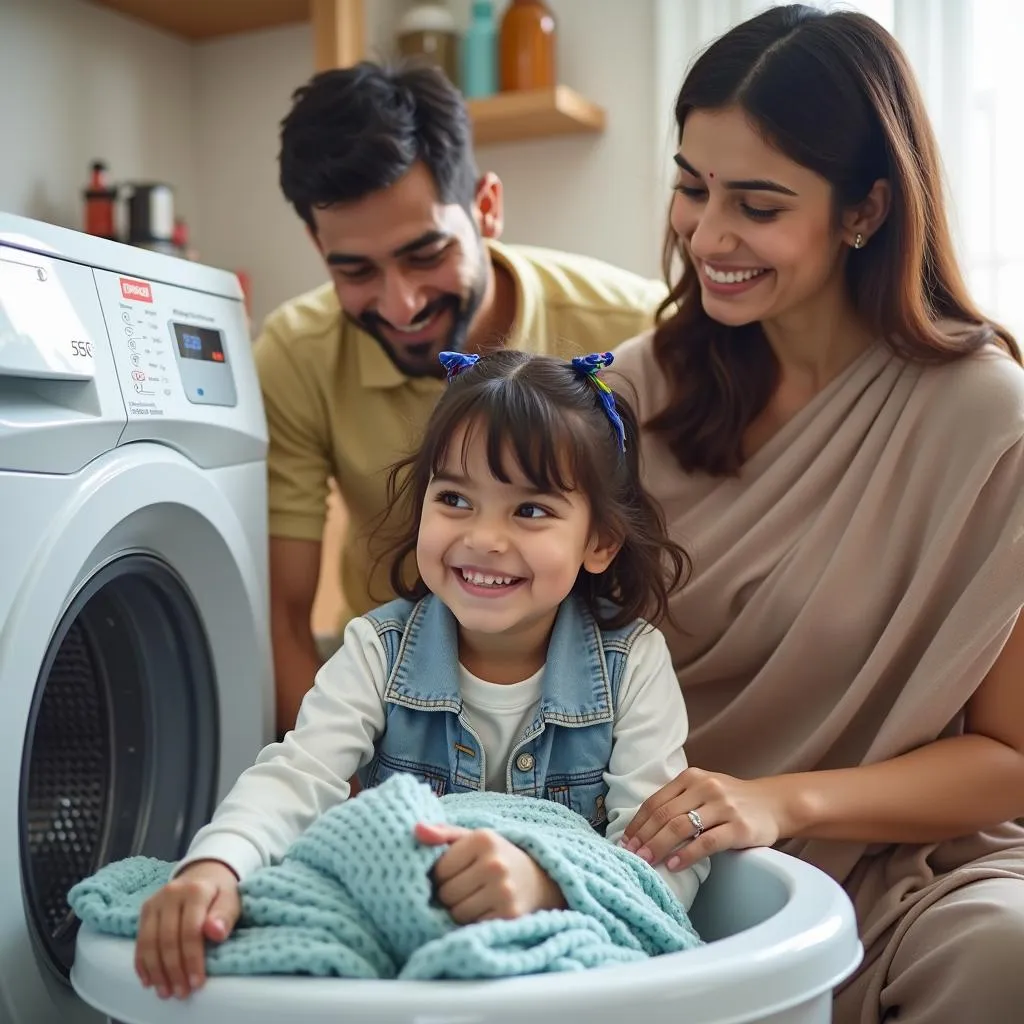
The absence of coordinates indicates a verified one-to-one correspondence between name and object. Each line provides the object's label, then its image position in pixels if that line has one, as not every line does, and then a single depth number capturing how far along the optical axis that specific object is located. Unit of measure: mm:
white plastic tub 696
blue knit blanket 744
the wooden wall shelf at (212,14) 2568
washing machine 958
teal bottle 2412
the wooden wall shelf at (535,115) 2273
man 1526
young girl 1037
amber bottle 2381
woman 1146
